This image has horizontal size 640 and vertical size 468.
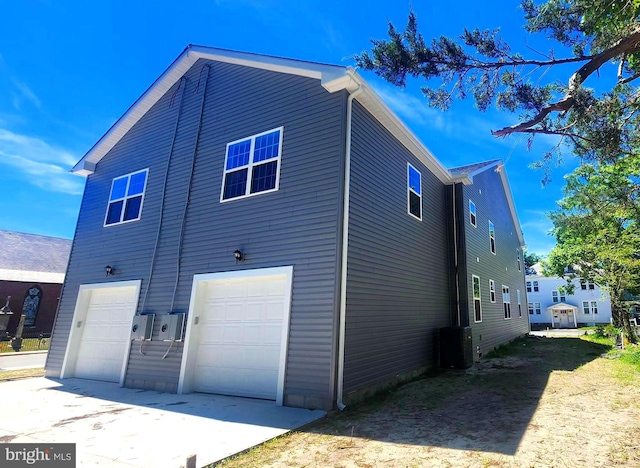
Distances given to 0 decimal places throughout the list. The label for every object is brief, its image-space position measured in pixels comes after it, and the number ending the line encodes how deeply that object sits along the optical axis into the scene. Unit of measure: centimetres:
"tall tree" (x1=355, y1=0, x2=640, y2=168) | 533
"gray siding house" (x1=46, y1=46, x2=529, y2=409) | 629
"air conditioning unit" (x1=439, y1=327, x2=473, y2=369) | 948
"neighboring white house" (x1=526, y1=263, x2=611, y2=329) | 3531
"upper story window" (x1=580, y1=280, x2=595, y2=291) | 3525
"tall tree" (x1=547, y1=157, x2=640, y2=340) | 1155
